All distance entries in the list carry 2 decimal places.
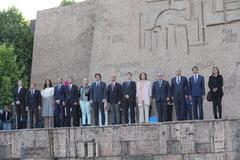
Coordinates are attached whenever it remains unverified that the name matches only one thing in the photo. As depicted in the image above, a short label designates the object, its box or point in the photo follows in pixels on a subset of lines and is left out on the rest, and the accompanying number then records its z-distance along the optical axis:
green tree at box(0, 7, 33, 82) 25.70
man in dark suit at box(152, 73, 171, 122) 14.02
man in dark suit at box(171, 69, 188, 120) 13.75
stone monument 15.84
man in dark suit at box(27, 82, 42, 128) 15.24
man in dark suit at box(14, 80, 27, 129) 15.38
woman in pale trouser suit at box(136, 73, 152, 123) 14.45
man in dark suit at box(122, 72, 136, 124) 14.28
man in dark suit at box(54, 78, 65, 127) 15.04
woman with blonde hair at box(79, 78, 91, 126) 15.03
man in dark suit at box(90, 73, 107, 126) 14.50
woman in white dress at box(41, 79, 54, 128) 15.69
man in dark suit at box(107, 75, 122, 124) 14.45
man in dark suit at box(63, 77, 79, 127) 14.91
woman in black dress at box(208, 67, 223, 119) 13.55
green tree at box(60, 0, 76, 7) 30.03
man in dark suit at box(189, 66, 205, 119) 13.65
